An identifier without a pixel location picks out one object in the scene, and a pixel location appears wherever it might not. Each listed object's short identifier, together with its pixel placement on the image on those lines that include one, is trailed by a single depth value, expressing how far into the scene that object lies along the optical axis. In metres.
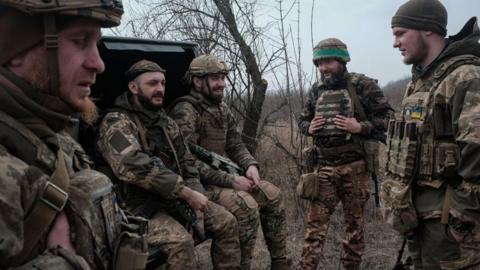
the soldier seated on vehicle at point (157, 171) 3.57
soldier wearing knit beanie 2.68
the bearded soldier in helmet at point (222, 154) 4.36
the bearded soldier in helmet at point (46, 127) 1.24
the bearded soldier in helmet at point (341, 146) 4.80
